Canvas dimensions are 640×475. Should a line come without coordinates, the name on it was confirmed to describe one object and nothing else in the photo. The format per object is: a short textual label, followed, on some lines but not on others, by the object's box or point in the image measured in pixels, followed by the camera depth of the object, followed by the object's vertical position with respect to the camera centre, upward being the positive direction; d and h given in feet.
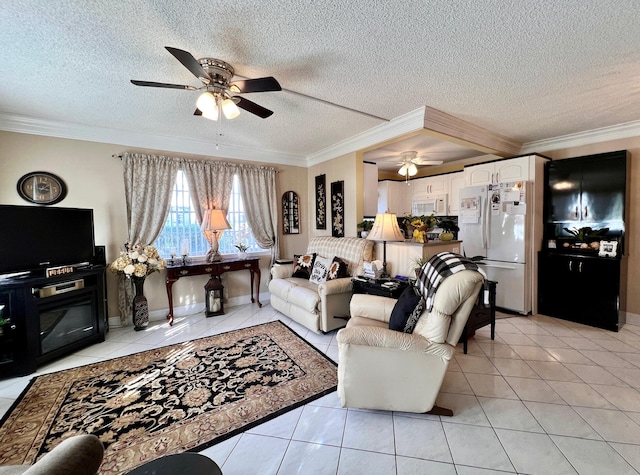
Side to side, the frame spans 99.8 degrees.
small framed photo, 10.52 -0.95
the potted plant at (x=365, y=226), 12.34 +0.12
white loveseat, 10.05 -2.42
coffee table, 3.15 -2.81
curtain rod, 11.42 +3.39
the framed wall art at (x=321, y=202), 15.10 +1.54
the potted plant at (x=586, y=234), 11.31 -0.37
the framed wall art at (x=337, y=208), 13.89 +1.08
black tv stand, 7.76 -2.67
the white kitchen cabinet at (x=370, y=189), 13.58 +2.02
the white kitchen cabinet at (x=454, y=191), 15.62 +2.13
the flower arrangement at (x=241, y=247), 14.19 -0.87
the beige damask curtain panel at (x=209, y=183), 12.80 +2.37
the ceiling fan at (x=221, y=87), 5.93 +3.32
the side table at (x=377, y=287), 8.86 -2.03
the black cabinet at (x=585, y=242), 10.53 -0.76
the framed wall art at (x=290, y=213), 15.60 +0.98
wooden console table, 11.59 -1.73
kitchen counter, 9.80 -0.91
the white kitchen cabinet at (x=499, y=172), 12.10 +2.64
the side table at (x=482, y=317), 8.90 -3.13
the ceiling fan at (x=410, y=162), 14.20 +3.53
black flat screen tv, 8.17 -0.12
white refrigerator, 12.08 -0.45
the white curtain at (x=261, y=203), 14.19 +1.47
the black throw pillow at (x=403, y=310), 6.15 -1.92
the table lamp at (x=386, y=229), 9.47 -0.03
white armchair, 5.47 -2.78
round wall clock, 9.93 +1.72
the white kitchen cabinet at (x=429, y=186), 16.58 +2.67
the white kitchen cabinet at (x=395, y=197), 18.38 +2.16
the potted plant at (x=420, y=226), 9.88 +0.06
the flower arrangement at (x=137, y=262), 10.60 -1.21
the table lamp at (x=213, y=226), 12.40 +0.21
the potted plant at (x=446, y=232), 10.55 -0.19
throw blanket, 5.60 -0.94
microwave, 16.53 +1.38
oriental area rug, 5.35 -4.12
